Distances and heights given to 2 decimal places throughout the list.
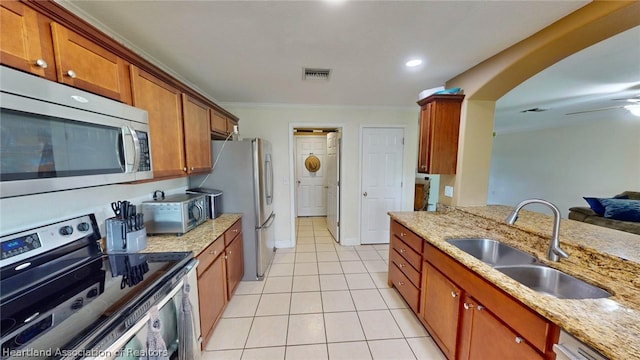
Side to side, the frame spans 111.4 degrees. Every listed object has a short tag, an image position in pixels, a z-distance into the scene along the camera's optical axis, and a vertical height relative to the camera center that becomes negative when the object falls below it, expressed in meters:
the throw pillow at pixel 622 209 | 3.13 -0.68
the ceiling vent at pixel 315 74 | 2.18 +0.93
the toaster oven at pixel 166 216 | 1.79 -0.43
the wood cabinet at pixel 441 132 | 2.29 +0.33
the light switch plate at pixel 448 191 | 2.45 -0.32
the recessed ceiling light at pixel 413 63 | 1.96 +0.92
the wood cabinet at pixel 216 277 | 1.67 -1.02
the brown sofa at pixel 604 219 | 3.04 -0.87
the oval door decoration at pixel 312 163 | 5.51 +0.01
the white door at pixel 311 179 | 5.52 -0.40
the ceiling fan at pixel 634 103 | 2.88 +0.82
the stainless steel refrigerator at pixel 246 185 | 2.54 -0.25
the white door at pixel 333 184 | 3.84 -0.39
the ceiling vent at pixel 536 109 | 3.71 +0.93
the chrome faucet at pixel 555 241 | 1.32 -0.48
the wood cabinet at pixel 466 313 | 0.99 -0.88
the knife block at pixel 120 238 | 1.44 -0.50
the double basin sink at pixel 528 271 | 1.20 -0.70
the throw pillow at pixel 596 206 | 3.51 -0.69
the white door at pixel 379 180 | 3.69 -0.29
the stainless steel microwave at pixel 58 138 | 0.74 +0.11
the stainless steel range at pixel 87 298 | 0.75 -0.59
